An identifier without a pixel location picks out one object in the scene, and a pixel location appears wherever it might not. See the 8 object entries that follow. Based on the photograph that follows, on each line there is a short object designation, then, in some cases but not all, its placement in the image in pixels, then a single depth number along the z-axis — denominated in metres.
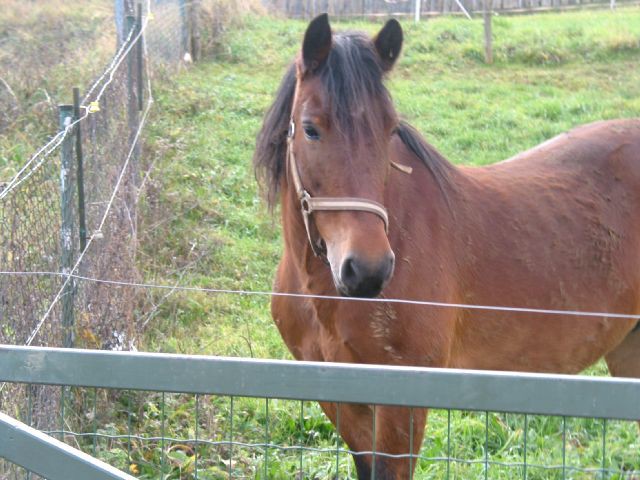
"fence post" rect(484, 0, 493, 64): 13.12
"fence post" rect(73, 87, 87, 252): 4.41
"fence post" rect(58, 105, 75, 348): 4.05
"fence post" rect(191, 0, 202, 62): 13.07
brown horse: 3.03
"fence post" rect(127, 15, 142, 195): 7.07
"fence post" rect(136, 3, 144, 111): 8.32
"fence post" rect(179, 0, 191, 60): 12.78
